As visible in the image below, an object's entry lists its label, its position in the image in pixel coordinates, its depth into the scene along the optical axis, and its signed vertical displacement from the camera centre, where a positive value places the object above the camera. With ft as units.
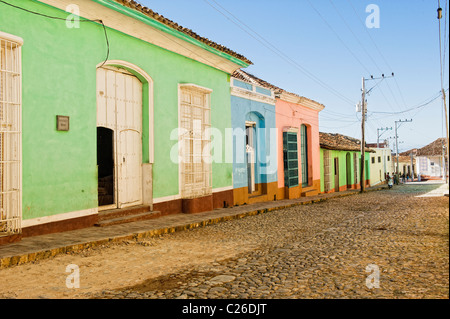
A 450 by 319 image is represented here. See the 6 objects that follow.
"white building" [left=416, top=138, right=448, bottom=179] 162.20 +2.97
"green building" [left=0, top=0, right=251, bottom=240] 18.33 +3.77
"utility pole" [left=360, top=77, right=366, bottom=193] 72.49 +9.45
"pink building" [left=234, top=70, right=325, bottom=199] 47.78 +3.69
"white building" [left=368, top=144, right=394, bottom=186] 114.21 +1.00
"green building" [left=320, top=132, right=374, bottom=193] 66.85 +0.53
